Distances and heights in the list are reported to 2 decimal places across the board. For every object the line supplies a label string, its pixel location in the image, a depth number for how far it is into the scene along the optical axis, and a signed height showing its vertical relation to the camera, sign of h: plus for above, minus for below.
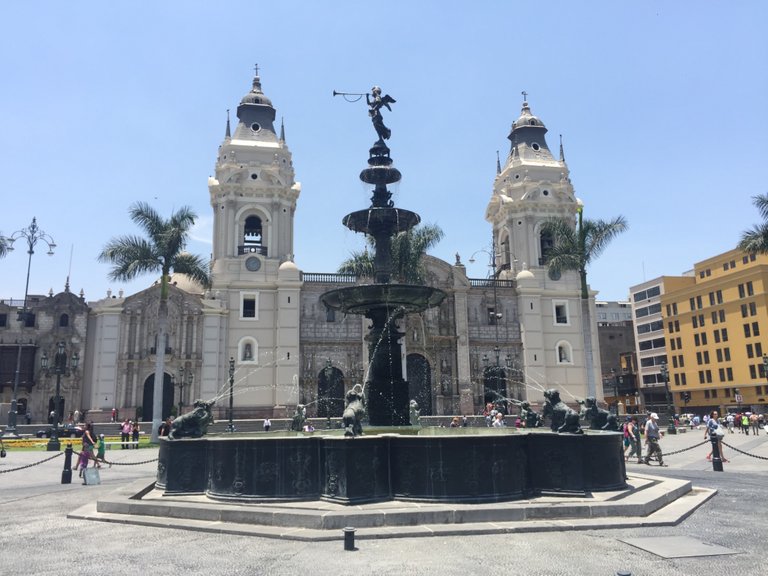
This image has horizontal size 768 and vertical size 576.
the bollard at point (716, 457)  16.38 -1.51
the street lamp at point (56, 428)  25.38 -0.71
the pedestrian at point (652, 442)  18.99 -1.23
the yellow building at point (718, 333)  55.12 +6.49
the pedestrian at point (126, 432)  30.08 -1.11
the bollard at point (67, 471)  15.27 -1.48
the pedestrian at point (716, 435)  16.41 -0.93
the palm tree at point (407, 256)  35.72 +8.81
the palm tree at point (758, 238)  29.52 +7.76
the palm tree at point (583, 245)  34.88 +8.94
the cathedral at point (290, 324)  41.84 +5.87
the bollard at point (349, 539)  7.09 -1.50
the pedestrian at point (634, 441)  19.95 -1.29
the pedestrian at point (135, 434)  28.63 -1.15
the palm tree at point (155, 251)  30.75 +7.82
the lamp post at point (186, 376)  40.59 +2.12
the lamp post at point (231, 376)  31.56 +1.71
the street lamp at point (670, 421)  37.03 -1.21
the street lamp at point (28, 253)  31.45 +8.58
